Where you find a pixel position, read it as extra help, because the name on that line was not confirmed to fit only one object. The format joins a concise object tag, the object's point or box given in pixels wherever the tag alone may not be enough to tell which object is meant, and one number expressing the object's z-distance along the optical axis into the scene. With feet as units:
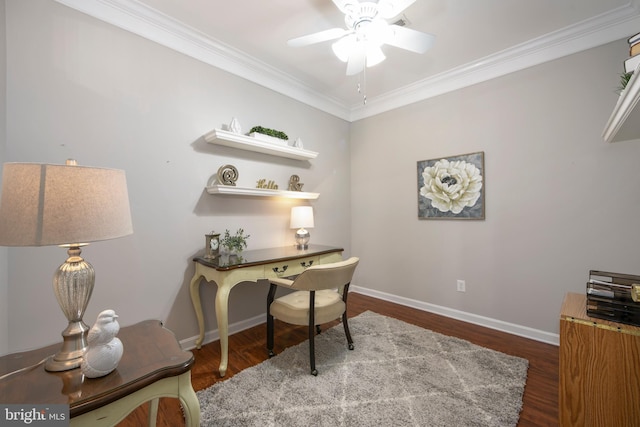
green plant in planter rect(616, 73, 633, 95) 4.62
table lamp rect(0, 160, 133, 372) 2.62
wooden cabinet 3.28
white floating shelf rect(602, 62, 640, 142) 3.26
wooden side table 2.51
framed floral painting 8.82
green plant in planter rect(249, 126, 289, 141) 8.25
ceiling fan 5.06
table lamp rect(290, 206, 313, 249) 9.20
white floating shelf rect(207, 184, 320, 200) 7.38
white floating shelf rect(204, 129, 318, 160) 7.29
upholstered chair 5.93
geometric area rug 4.81
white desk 6.19
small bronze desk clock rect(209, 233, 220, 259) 7.14
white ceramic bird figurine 2.73
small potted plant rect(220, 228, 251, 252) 7.51
